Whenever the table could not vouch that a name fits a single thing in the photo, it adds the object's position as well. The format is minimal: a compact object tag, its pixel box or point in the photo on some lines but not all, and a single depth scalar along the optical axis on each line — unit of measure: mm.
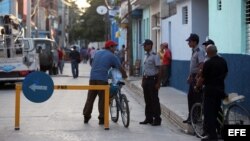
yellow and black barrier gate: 12172
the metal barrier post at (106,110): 12203
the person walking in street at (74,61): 32062
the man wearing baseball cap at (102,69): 12875
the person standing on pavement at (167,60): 22766
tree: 84562
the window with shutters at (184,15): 20967
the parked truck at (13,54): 23922
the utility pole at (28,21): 37969
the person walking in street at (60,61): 38350
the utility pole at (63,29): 97425
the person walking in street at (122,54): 40009
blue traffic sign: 12055
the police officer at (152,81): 12930
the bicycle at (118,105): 12633
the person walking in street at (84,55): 63453
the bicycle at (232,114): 9797
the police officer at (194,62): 11836
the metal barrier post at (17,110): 12205
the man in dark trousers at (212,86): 10156
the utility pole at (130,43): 32062
